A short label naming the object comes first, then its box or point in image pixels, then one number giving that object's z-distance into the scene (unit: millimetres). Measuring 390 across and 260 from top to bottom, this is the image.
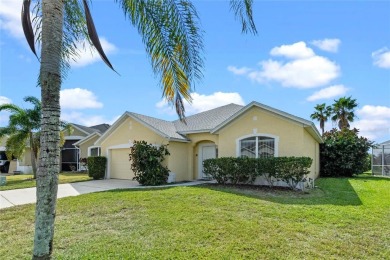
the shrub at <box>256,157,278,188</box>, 14469
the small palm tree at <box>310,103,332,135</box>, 35500
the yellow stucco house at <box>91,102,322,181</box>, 15672
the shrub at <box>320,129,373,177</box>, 22934
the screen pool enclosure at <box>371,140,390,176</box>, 25203
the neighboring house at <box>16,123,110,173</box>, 30953
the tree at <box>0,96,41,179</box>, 21875
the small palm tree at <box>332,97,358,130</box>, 33719
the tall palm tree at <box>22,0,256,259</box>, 4535
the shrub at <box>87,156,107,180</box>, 21250
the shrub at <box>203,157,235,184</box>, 15789
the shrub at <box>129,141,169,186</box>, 17078
